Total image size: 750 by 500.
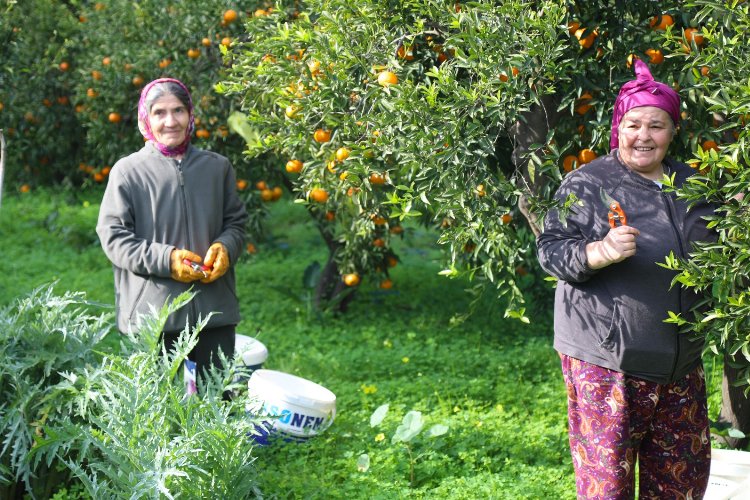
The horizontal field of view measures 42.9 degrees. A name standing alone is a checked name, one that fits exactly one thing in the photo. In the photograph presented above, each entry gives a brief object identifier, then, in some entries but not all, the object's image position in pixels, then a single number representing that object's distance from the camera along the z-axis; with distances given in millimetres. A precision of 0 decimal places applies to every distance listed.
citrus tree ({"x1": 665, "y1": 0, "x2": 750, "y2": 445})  2635
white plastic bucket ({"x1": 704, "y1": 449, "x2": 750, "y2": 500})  3398
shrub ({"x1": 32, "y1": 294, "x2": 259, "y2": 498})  2850
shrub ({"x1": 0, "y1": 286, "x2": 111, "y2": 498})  3359
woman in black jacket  2748
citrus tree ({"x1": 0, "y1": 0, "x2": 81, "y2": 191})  8359
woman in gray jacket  3564
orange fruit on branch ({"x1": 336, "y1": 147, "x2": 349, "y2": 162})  3545
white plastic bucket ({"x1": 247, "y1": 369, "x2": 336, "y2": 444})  4012
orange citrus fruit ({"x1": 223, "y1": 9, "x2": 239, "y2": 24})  5555
